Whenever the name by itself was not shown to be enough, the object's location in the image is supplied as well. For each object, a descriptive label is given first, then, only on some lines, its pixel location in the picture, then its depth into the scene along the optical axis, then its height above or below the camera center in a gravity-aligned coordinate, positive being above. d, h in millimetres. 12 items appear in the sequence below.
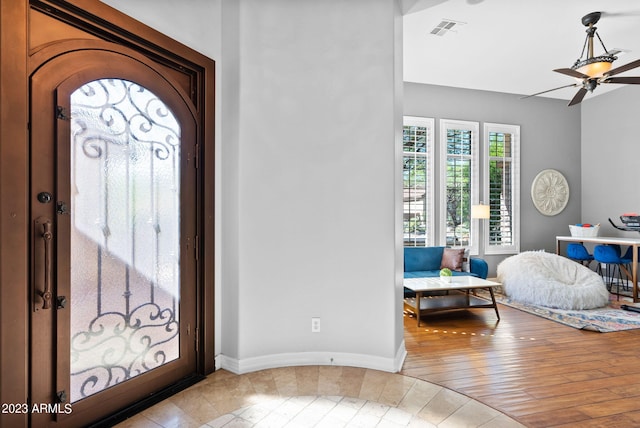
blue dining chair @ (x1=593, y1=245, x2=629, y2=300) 5488 -700
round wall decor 6961 +436
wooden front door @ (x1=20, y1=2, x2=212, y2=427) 1850 -87
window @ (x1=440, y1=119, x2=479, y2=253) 6473 +621
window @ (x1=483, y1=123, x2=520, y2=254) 6715 +518
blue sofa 5504 -763
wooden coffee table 4188 -1066
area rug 3960 -1245
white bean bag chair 4641 -960
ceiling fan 3812 +1590
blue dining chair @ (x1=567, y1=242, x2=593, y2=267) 6062 -680
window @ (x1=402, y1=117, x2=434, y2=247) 6348 +595
